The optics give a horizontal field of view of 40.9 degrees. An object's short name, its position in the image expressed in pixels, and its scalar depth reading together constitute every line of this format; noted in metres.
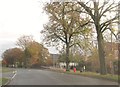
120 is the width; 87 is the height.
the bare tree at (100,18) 19.64
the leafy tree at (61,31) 30.90
